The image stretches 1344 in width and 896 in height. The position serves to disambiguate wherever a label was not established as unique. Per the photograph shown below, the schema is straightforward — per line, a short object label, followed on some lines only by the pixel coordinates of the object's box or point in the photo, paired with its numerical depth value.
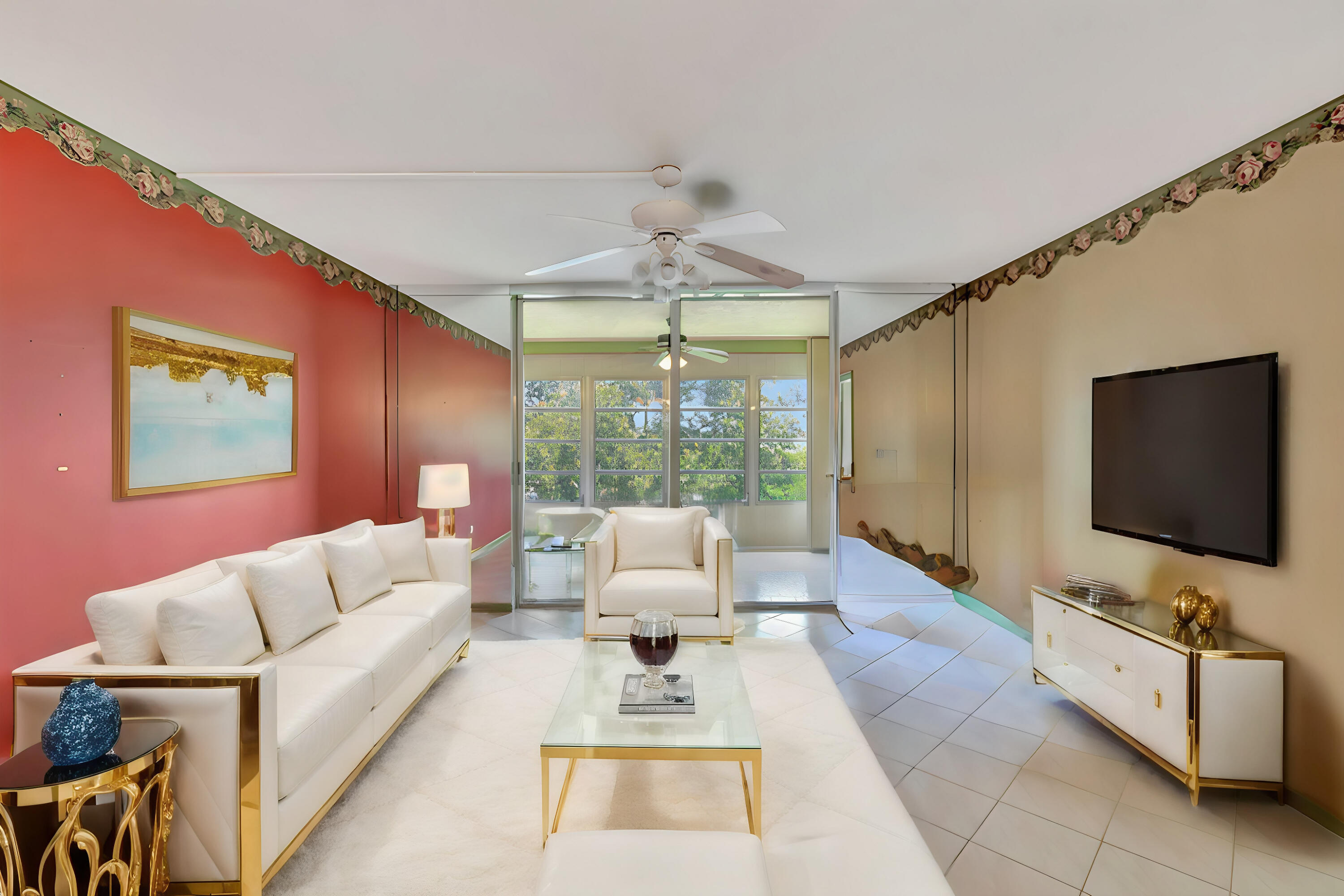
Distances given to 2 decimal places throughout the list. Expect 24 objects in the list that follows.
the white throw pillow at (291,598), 2.21
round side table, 1.29
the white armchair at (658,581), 3.28
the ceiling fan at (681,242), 2.31
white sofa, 1.50
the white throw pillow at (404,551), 3.13
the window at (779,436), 4.48
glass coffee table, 1.71
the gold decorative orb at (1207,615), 2.24
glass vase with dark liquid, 2.06
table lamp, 3.98
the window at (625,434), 4.45
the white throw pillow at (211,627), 1.77
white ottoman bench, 1.12
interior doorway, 4.44
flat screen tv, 2.14
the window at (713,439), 4.48
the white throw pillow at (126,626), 1.69
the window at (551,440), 4.44
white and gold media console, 2.01
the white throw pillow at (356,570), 2.71
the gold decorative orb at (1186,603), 2.29
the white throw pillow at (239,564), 2.24
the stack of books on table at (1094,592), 2.65
